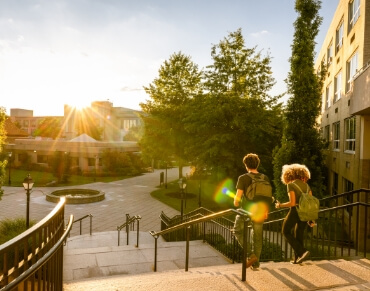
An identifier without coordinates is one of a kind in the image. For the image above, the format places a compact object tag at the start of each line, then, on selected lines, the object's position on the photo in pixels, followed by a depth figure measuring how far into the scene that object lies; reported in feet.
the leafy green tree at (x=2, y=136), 47.83
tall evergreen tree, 53.62
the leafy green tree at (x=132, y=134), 250.16
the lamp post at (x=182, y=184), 55.52
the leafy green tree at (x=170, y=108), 86.84
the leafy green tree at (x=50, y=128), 282.46
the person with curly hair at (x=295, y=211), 17.10
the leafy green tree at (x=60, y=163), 122.84
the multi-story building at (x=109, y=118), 297.74
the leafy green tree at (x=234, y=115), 68.64
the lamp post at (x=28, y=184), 42.98
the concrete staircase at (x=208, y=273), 14.10
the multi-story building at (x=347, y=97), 45.62
